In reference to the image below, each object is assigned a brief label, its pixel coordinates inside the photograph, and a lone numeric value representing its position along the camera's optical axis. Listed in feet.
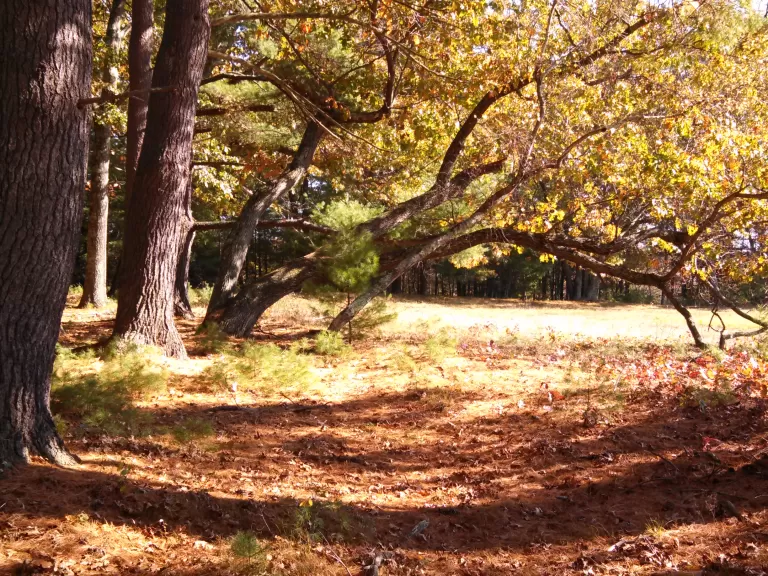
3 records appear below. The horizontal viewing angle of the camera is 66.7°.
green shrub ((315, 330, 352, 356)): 30.45
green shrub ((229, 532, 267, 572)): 10.61
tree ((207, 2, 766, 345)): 31.65
